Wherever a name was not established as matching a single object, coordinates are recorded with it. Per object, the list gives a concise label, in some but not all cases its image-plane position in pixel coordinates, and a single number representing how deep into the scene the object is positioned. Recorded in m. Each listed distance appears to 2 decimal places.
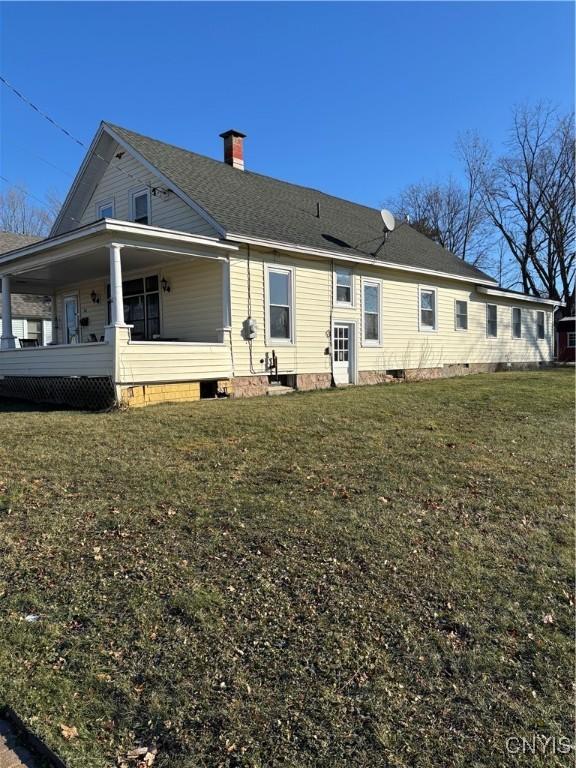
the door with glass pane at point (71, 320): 17.03
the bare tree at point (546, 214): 35.94
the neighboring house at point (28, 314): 22.48
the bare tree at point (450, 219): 40.19
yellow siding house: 10.75
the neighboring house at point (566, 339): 33.22
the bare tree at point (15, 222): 34.06
